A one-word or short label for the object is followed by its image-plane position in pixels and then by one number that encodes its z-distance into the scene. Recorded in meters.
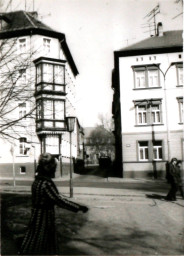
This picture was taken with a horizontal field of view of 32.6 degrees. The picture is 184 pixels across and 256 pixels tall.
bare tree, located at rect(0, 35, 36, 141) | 7.48
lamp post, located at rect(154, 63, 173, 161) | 23.75
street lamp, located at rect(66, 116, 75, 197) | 11.97
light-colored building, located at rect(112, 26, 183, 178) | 24.03
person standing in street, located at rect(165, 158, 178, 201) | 11.22
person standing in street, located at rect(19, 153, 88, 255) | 4.16
